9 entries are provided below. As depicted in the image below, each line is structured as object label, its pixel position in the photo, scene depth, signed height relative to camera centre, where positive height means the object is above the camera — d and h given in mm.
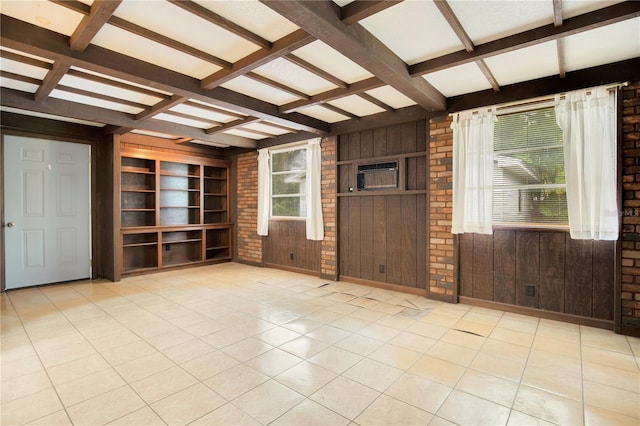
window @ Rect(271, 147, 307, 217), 5953 +517
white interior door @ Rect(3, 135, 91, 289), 4684 -22
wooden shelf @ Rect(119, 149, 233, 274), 5941 -33
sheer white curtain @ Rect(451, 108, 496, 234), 3754 +453
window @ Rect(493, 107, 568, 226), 3451 +424
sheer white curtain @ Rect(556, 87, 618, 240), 3068 +460
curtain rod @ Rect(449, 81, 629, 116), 3386 +1179
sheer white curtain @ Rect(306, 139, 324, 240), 5492 +291
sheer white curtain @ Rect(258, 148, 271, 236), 6391 +423
